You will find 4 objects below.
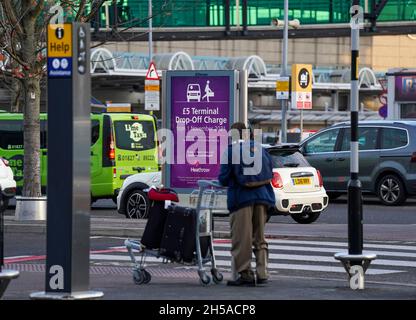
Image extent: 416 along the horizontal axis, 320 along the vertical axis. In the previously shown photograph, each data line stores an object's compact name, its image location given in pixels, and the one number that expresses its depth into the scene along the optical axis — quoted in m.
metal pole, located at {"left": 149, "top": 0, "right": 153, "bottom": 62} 45.62
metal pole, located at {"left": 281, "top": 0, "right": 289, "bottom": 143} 41.67
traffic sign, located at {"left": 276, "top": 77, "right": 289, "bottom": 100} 38.53
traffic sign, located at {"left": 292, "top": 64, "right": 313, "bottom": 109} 37.22
